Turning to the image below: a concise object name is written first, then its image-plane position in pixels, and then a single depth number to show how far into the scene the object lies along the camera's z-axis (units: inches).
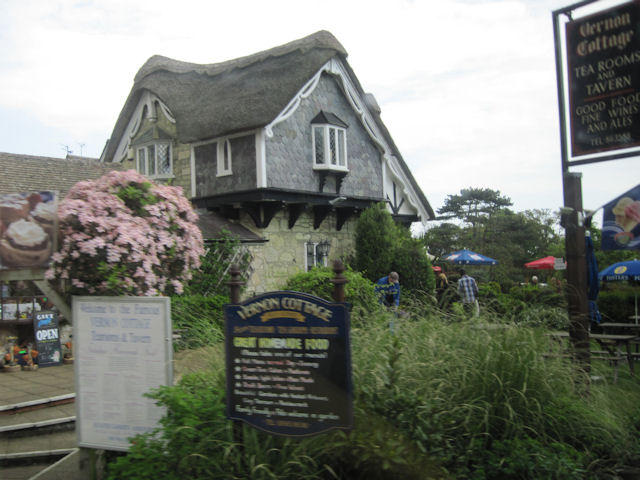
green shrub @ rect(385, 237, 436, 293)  679.1
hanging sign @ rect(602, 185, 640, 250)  235.5
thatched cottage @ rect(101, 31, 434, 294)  644.7
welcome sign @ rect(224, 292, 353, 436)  141.4
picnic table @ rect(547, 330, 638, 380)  297.2
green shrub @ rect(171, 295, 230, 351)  246.7
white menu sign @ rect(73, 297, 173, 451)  175.2
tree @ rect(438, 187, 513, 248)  2187.5
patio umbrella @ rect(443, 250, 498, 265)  949.8
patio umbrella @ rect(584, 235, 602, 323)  256.5
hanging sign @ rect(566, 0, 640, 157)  209.6
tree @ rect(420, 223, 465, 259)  1714.1
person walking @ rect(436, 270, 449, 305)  524.7
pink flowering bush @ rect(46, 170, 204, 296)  177.3
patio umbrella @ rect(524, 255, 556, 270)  1032.8
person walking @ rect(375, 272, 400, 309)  429.4
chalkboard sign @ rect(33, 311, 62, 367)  389.7
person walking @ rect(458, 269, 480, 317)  462.9
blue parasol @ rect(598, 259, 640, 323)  510.5
